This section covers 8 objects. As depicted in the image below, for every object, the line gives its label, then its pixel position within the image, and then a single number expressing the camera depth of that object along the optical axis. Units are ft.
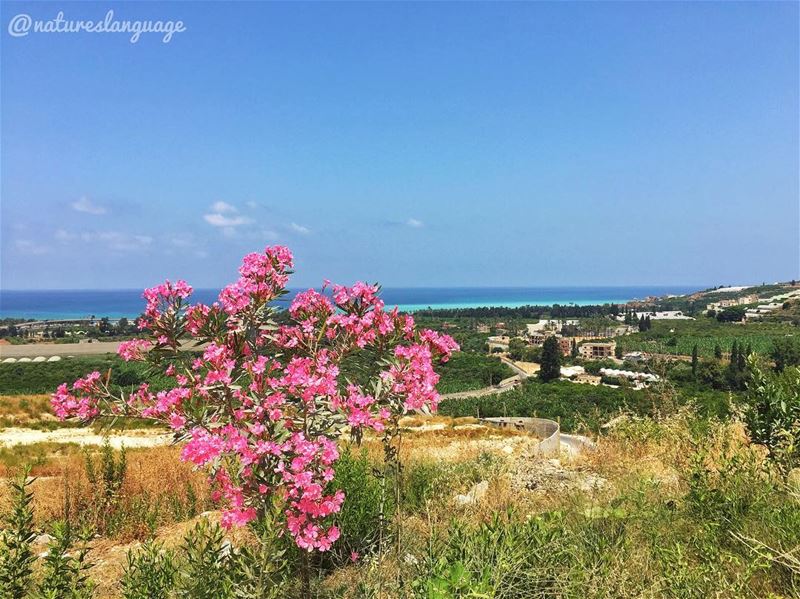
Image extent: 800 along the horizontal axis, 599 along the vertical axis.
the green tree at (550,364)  227.98
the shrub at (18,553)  7.78
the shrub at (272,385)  8.23
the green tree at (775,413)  14.29
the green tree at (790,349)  129.92
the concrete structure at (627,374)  204.25
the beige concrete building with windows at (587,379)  219.53
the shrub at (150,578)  7.61
